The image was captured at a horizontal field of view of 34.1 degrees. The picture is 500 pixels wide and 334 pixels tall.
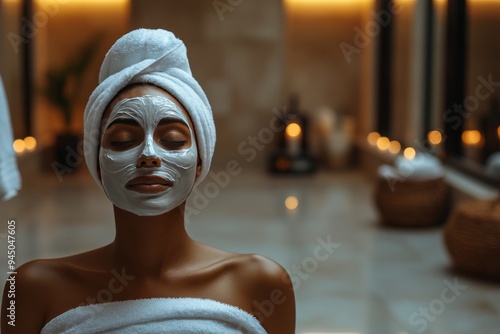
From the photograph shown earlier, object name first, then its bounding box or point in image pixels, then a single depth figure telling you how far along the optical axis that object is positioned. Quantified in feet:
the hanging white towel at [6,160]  9.82
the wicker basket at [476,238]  14.19
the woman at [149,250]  4.90
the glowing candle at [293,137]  31.17
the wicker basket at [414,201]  19.34
